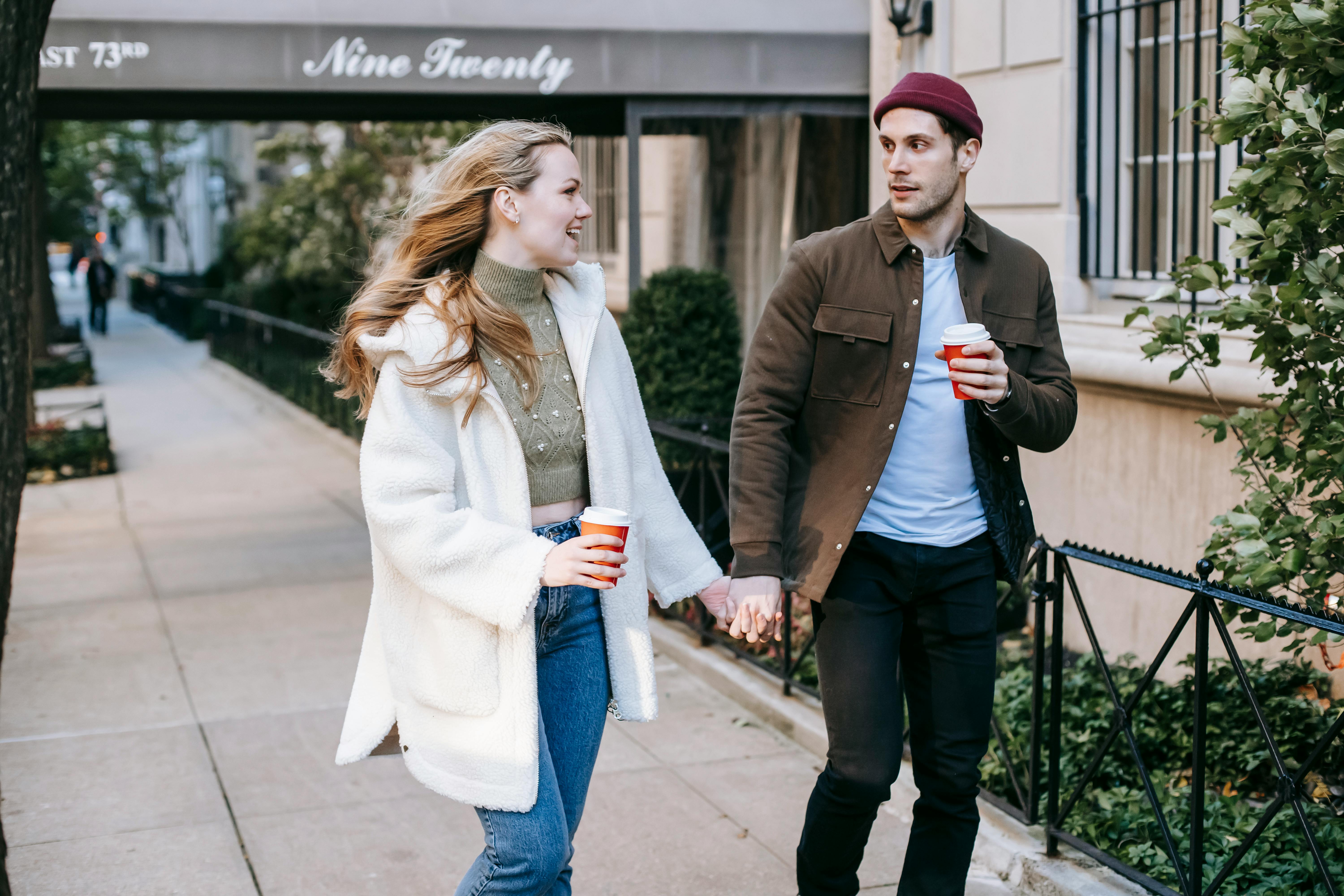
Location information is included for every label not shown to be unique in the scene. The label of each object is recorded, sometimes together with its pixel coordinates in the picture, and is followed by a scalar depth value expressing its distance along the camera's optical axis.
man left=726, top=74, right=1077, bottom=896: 2.96
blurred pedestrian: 30.48
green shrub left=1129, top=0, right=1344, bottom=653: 3.28
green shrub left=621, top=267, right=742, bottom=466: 8.00
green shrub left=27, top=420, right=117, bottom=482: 12.46
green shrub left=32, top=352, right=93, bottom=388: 19.47
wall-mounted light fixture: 7.34
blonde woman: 2.46
